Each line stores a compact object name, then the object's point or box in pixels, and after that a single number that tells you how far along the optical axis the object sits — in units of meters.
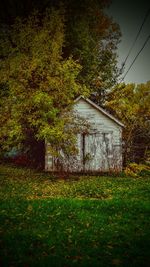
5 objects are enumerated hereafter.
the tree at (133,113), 23.42
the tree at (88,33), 26.36
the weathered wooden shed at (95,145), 21.69
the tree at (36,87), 17.22
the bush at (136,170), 19.81
